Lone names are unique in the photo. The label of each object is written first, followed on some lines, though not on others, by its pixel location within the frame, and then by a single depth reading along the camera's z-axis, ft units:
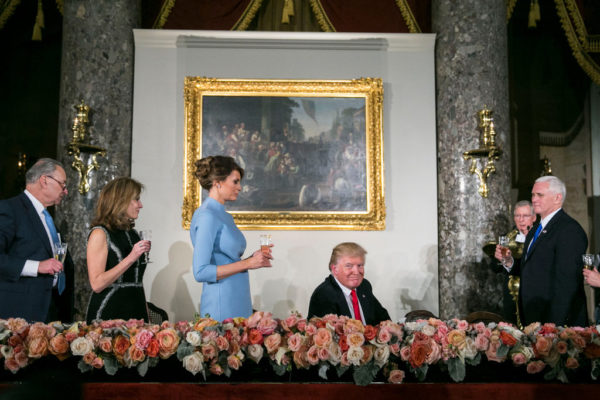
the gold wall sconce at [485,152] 18.72
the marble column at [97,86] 18.88
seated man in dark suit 12.28
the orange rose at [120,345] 7.40
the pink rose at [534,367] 7.54
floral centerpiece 7.38
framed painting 19.58
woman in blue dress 11.42
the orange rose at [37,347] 7.35
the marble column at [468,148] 18.83
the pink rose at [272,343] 7.46
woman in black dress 11.21
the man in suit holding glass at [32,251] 11.29
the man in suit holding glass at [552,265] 12.65
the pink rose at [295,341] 7.41
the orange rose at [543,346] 7.55
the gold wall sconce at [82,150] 18.38
